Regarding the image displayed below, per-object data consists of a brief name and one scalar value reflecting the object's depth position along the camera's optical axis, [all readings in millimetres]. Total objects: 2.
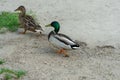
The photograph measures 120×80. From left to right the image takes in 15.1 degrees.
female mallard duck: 10408
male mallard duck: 9243
